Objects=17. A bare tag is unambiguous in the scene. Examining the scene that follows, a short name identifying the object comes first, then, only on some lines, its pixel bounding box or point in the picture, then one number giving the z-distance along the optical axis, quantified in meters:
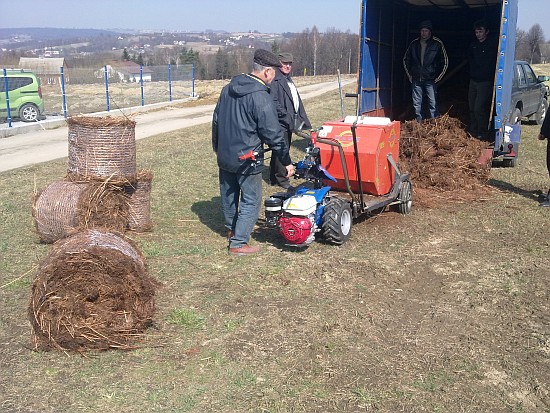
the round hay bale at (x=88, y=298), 4.03
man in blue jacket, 5.69
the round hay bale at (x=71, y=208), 5.95
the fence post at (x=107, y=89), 22.53
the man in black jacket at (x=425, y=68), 9.83
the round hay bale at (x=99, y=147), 6.21
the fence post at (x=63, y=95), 21.03
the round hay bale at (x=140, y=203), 6.62
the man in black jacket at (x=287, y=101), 8.34
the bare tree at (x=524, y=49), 61.38
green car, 18.41
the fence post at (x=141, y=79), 25.67
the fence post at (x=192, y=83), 30.14
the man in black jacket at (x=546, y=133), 8.04
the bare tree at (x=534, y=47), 61.41
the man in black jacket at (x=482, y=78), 9.45
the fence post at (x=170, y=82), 28.33
